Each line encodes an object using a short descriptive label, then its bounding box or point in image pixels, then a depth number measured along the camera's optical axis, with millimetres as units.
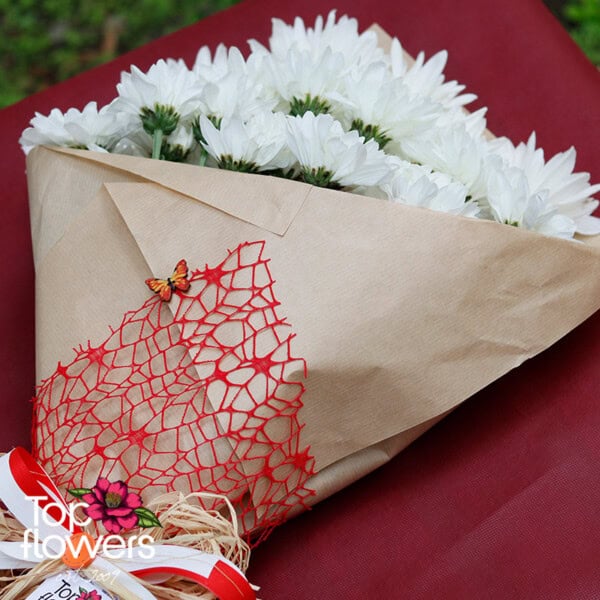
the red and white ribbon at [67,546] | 637
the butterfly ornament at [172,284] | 676
